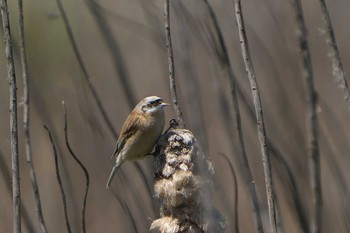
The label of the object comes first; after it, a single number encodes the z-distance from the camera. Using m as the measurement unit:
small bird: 8.66
